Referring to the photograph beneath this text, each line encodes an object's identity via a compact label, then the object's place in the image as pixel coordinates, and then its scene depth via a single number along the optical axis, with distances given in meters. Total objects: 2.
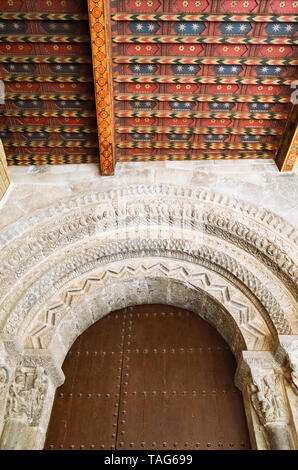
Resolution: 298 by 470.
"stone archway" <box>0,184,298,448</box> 3.29
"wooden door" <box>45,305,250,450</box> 3.36
